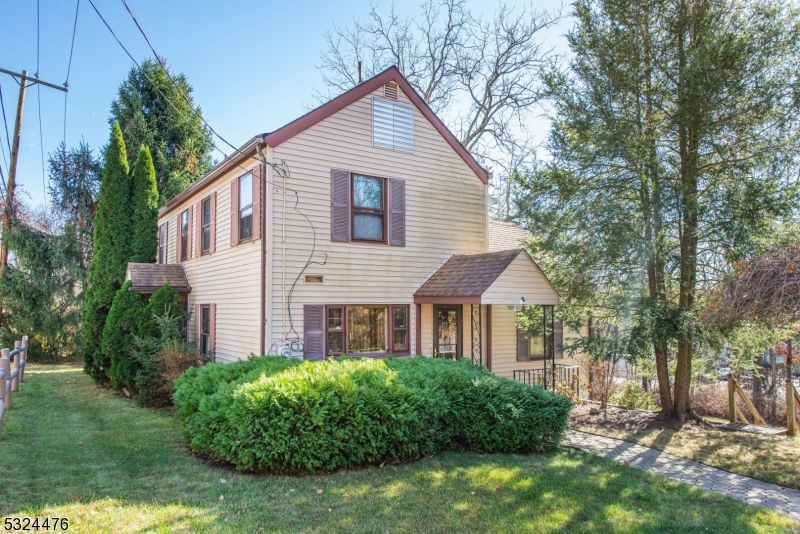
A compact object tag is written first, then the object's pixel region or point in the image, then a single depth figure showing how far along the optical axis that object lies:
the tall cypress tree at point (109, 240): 14.32
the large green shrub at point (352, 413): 5.96
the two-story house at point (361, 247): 9.70
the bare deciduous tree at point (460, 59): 21.11
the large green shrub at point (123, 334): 11.90
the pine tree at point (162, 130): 24.47
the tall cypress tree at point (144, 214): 14.86
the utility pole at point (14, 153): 15.65
